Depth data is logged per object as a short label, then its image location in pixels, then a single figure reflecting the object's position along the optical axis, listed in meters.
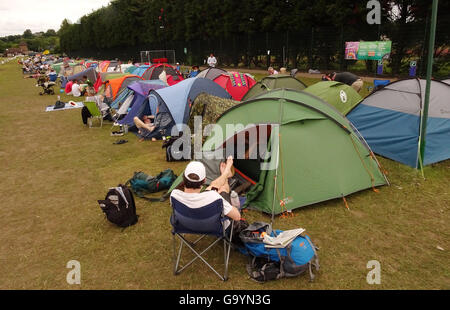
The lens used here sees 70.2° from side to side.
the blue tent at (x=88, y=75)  22.36
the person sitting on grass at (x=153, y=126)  9.95
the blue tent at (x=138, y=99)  11.43
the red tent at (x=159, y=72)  18.09
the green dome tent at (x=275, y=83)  11.34
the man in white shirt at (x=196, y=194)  3.58
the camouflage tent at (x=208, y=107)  8.69
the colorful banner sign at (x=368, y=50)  16.59
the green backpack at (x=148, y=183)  6.32
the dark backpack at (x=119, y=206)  5.16
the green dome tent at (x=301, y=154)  5.26
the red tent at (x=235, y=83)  12.84
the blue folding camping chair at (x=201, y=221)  3.60
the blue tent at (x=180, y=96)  9.69
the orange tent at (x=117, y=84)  14.52
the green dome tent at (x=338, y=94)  9.05
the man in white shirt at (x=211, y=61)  24.27
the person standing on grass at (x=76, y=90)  19.84
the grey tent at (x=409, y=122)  6.72
